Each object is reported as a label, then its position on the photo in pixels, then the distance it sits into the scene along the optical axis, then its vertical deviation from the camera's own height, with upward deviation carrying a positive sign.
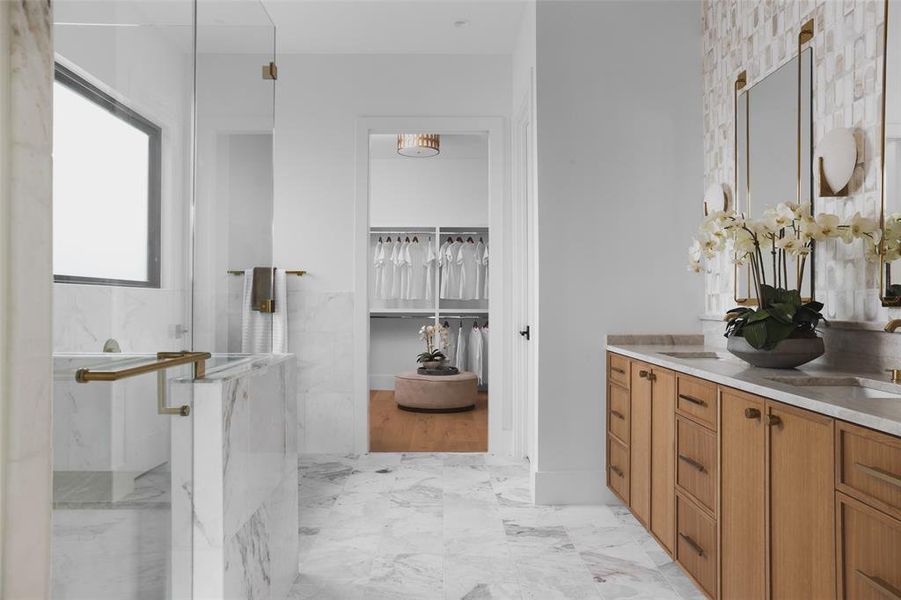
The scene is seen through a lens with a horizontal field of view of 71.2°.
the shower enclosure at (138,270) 1.23 +0.06
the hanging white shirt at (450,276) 6.66 +0.24
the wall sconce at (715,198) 2.98 +0.50
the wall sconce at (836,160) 2.02 +0.46
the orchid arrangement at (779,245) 1.99 +0.19
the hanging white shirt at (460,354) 6.71 -0.60
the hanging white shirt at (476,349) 6.66 -0.54
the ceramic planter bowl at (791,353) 2.01 -0.17
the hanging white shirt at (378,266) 6.71 +0.34
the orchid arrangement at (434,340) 5.99 -0.41
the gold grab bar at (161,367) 1.26 -0.16
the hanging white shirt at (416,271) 6.71 +0.29
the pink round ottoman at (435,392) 5.69 -0.86
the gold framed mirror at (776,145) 2.30 +0.63
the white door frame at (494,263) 4.25 +0.22
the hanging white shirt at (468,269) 6.67 +0.31
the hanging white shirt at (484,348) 6.71 -0.53
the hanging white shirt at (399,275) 6.70 +0.25
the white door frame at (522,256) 4.00 +0.28
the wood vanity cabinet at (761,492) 1.21 -0.49
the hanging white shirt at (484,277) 6.68 +0.23
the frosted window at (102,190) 1.20 +0.23
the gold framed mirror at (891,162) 1.84 +0.42
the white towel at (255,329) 2.18 -0.12
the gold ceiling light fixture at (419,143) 5.70 +1.42
